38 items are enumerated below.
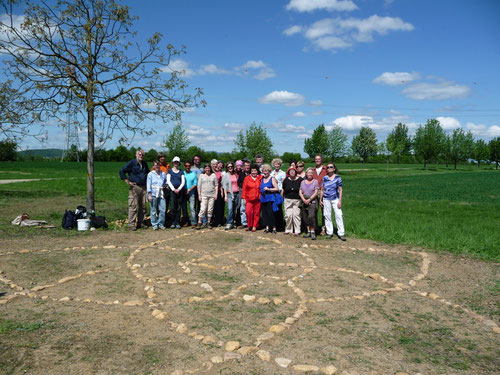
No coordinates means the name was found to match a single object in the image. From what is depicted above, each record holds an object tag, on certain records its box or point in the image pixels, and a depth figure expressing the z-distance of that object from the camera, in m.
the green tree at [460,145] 81.94
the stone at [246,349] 4.16
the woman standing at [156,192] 11.10
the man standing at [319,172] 10.84
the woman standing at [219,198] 11.81
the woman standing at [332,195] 10.10
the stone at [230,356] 4.05
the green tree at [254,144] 57.88
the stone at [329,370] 3.80
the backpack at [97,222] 11.48
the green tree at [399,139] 68.38
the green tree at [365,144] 69.69
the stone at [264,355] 4.05
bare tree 10.40
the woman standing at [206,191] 11.39
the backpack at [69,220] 11.20
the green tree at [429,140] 76.44
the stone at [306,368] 3.84
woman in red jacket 11.15
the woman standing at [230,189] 11.58
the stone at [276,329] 4.71
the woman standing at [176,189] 11.38
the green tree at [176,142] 71.31
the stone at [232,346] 4.24
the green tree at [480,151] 88.02
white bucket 11.02
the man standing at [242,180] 11.47
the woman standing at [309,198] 10.42
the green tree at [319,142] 65.88
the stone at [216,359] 3.99
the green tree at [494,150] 96.27
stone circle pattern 4.13
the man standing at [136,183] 11.16
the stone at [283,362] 3.92
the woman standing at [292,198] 10.66
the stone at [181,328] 4.68
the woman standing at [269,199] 11.06
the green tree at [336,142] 66.81
